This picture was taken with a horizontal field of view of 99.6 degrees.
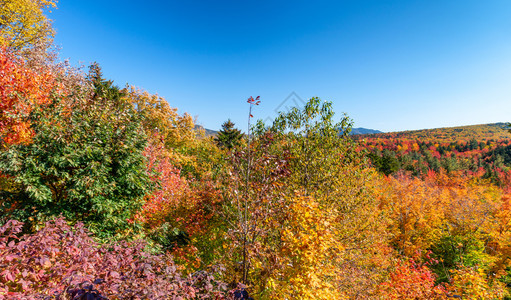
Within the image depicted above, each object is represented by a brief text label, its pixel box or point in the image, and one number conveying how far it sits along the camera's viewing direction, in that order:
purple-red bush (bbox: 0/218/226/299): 3.39
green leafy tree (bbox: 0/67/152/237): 6.64
